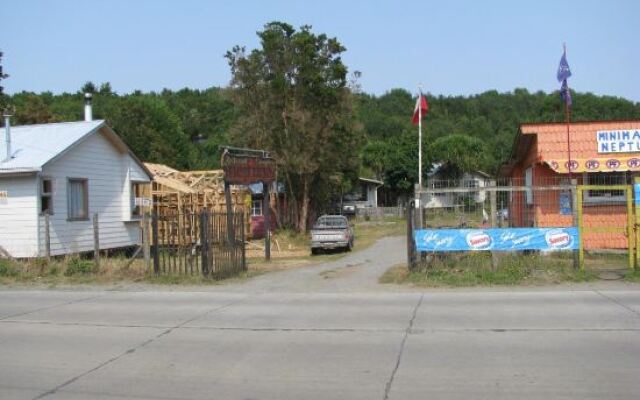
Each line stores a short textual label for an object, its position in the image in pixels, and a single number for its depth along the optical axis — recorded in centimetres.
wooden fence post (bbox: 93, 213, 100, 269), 1891
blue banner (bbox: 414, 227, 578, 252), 1612
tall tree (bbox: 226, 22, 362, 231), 3666
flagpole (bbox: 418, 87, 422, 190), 3709
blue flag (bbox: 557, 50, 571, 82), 1938
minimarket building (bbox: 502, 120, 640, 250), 2000
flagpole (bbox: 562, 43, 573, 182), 1894
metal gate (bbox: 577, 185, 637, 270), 1844
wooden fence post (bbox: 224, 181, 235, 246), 1828
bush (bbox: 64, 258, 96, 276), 1894
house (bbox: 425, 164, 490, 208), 1718
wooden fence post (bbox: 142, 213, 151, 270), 1820
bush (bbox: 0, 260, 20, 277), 1906
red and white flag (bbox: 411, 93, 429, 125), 3738
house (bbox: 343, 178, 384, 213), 6908
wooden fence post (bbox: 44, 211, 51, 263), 1992
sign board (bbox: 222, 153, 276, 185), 2219
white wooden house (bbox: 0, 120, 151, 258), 2122
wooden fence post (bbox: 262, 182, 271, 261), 2377
